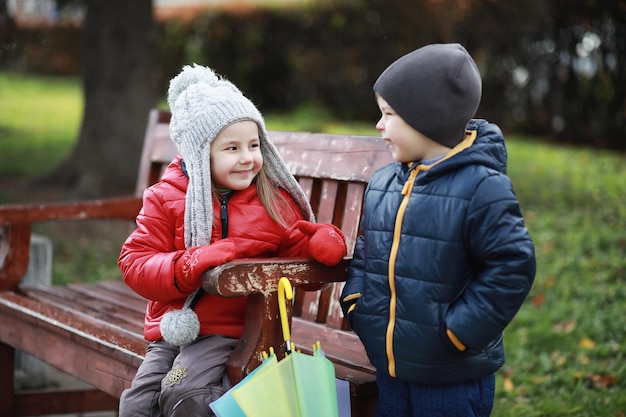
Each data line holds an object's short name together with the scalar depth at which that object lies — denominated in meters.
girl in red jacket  2.61
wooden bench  2.59
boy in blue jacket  2.31
